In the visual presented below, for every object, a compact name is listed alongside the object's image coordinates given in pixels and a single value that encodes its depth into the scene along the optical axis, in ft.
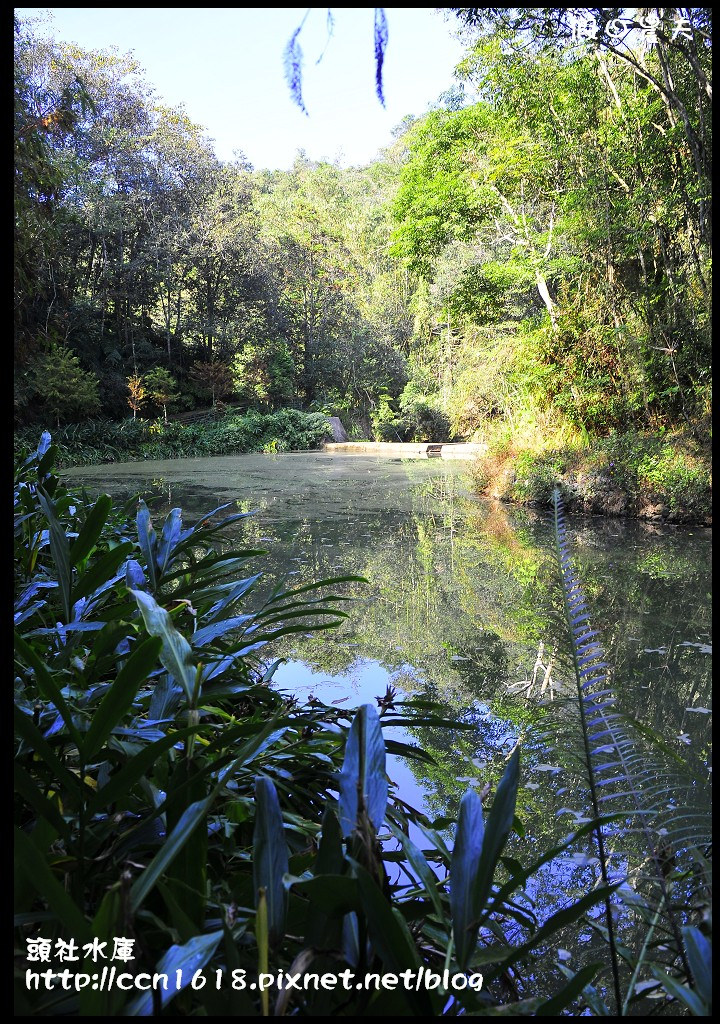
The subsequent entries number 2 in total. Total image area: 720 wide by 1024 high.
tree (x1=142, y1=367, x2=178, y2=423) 52.75
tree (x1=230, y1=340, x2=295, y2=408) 61.77
